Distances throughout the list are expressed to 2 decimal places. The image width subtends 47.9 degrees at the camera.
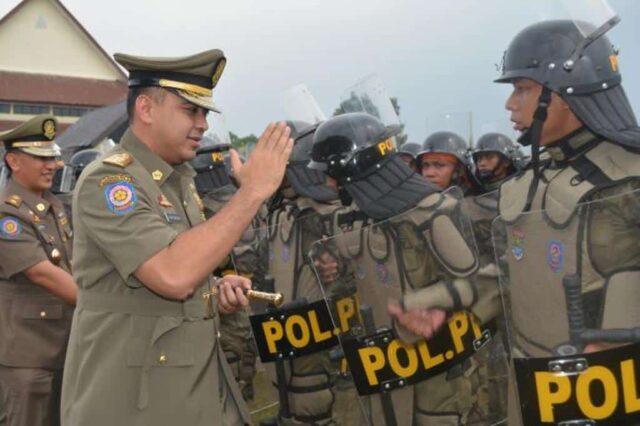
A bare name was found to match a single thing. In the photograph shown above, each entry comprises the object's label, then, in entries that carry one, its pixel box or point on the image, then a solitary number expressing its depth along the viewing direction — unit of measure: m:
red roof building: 38.94
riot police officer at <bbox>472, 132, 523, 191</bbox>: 6.79
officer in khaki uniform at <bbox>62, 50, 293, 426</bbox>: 2.21
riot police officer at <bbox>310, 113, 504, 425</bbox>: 2.99
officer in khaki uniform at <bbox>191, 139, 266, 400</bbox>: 4.84
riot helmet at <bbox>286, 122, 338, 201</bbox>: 5.06
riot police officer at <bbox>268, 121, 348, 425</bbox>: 4.74
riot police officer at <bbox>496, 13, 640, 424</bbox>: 2.25
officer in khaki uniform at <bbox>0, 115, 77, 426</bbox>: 4.21
